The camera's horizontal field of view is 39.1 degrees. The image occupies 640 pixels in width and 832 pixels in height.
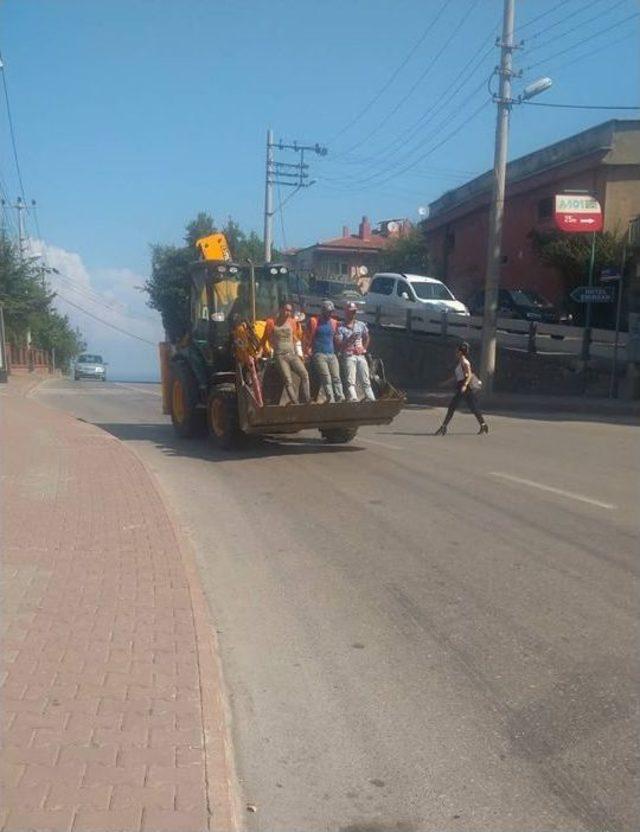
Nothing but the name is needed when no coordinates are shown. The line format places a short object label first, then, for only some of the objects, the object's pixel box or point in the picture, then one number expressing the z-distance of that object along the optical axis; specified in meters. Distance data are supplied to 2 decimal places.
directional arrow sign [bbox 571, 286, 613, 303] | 21.92
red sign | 24.92
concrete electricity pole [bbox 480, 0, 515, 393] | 23.91
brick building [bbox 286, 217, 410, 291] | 70.38
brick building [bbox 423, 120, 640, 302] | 29.89
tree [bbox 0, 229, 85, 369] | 38.44
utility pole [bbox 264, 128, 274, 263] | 40.62
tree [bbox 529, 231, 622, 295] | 27.91
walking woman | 16.23
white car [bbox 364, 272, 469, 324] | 31.28
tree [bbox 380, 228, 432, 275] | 57.06
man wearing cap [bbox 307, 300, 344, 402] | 13.27
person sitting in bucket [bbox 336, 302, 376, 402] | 13.52
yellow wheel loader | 12.91
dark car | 29.48
